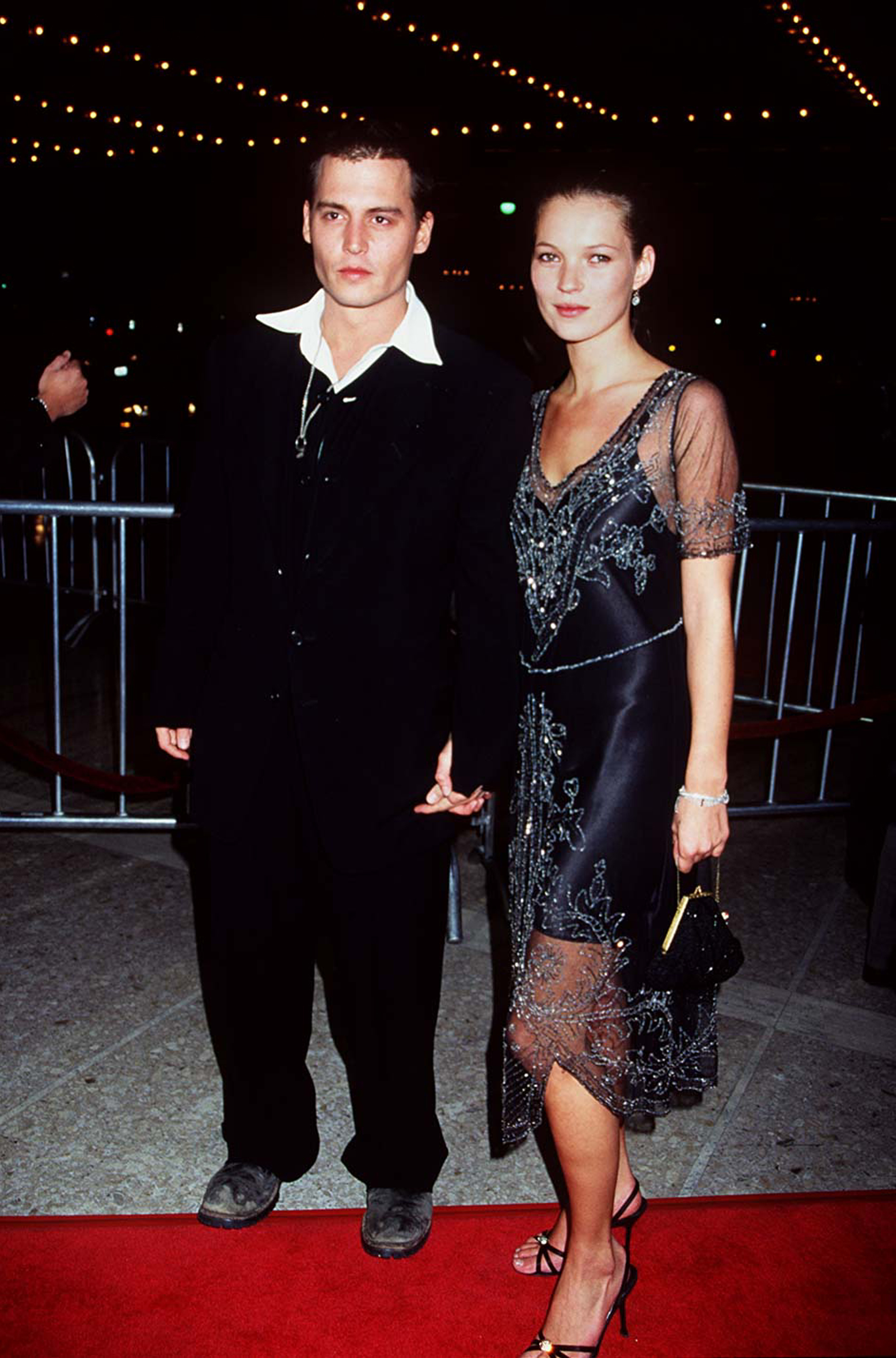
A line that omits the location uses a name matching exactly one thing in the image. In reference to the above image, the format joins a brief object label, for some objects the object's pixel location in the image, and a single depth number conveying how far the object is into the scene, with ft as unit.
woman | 7.06
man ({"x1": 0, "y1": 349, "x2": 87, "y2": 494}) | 12.41
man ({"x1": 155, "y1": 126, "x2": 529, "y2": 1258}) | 7.50
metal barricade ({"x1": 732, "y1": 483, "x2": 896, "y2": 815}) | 17.03
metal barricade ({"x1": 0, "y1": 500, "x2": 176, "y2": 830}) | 14.44
